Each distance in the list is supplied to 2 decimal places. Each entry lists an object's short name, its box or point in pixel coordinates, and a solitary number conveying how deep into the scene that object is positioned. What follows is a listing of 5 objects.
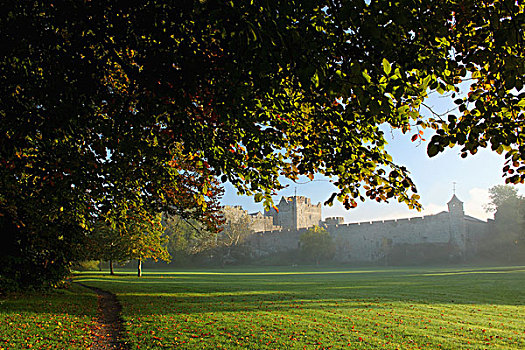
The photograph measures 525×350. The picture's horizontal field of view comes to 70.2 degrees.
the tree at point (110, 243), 26.03
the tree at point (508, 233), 43.19
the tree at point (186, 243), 53.69
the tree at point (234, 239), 57.12
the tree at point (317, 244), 51.44
